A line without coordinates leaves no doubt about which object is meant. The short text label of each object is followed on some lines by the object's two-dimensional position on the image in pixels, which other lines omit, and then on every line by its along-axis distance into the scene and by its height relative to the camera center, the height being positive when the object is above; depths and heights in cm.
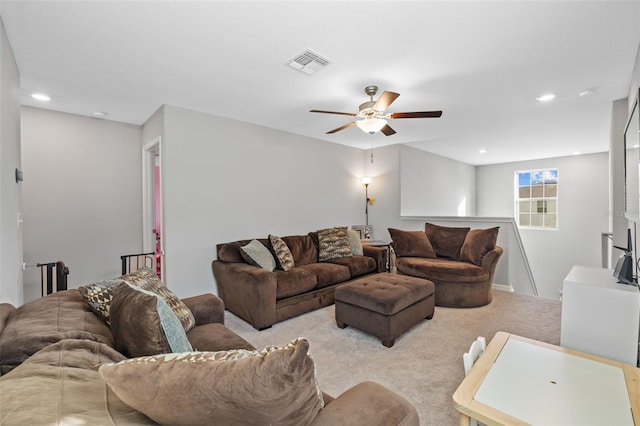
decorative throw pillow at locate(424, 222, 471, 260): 419 -44
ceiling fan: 249 +93
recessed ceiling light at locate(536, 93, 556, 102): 300 +123
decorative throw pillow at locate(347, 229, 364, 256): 442 -52
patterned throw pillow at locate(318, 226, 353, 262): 425 -50
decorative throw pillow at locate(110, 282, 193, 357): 113 -48
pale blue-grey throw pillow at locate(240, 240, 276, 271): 332 -53
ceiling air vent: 218 +122
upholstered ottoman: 257 -91
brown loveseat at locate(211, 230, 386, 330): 292 -81
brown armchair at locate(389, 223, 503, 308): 352 -71
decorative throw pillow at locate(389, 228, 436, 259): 430 -51
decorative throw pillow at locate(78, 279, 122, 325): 147 -45
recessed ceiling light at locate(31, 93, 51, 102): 297 +126
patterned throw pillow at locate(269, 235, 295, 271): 355 -53
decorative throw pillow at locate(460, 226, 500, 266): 378 -46
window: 662 +29
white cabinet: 150 -60
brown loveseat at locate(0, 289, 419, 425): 61 -45
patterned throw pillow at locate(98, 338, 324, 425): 66 -42
